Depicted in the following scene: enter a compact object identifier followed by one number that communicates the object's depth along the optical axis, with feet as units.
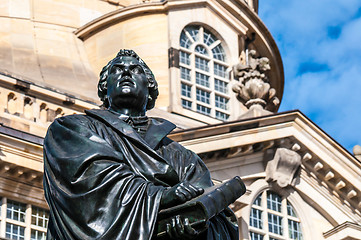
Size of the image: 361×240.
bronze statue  20.22
